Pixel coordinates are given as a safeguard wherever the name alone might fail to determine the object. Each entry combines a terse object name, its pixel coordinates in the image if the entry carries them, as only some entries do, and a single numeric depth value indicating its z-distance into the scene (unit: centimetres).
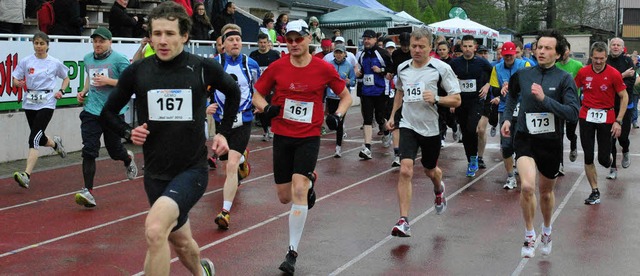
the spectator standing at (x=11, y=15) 1516
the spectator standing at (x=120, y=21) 1645
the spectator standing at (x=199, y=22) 1847
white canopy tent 3344
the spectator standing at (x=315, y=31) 2399
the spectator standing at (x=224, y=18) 2002
